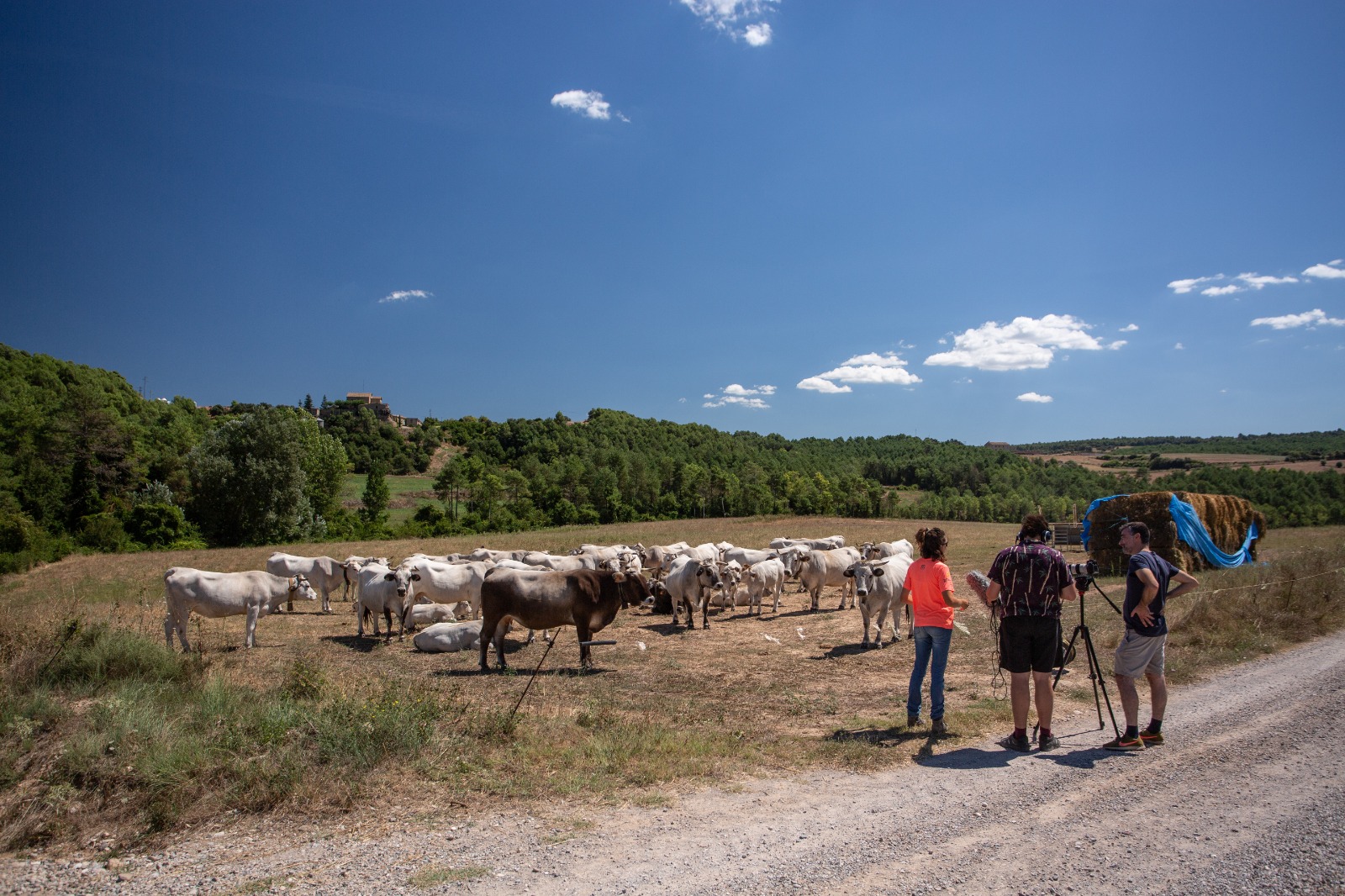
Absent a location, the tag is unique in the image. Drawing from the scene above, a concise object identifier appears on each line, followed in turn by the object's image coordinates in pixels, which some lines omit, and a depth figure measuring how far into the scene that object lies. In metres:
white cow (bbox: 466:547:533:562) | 23.08
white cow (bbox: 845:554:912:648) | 12.84
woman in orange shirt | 7.31
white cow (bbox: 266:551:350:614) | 20.45
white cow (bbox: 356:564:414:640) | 14.73
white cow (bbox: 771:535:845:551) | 27.75
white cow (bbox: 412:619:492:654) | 13.58
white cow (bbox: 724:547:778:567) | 23.81
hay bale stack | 22.14
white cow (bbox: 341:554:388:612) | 20.52
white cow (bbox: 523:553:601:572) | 21.28
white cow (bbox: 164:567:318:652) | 12.94
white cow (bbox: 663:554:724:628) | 16.53
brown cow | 11.87
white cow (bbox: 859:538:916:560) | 23.78
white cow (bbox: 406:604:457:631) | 15.89
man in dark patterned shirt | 6.53
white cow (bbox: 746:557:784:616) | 18.38
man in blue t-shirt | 6.56
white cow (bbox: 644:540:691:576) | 24.73
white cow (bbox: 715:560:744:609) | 18.00
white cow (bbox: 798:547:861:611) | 18.67
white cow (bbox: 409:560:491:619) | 16.81
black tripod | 6.88
